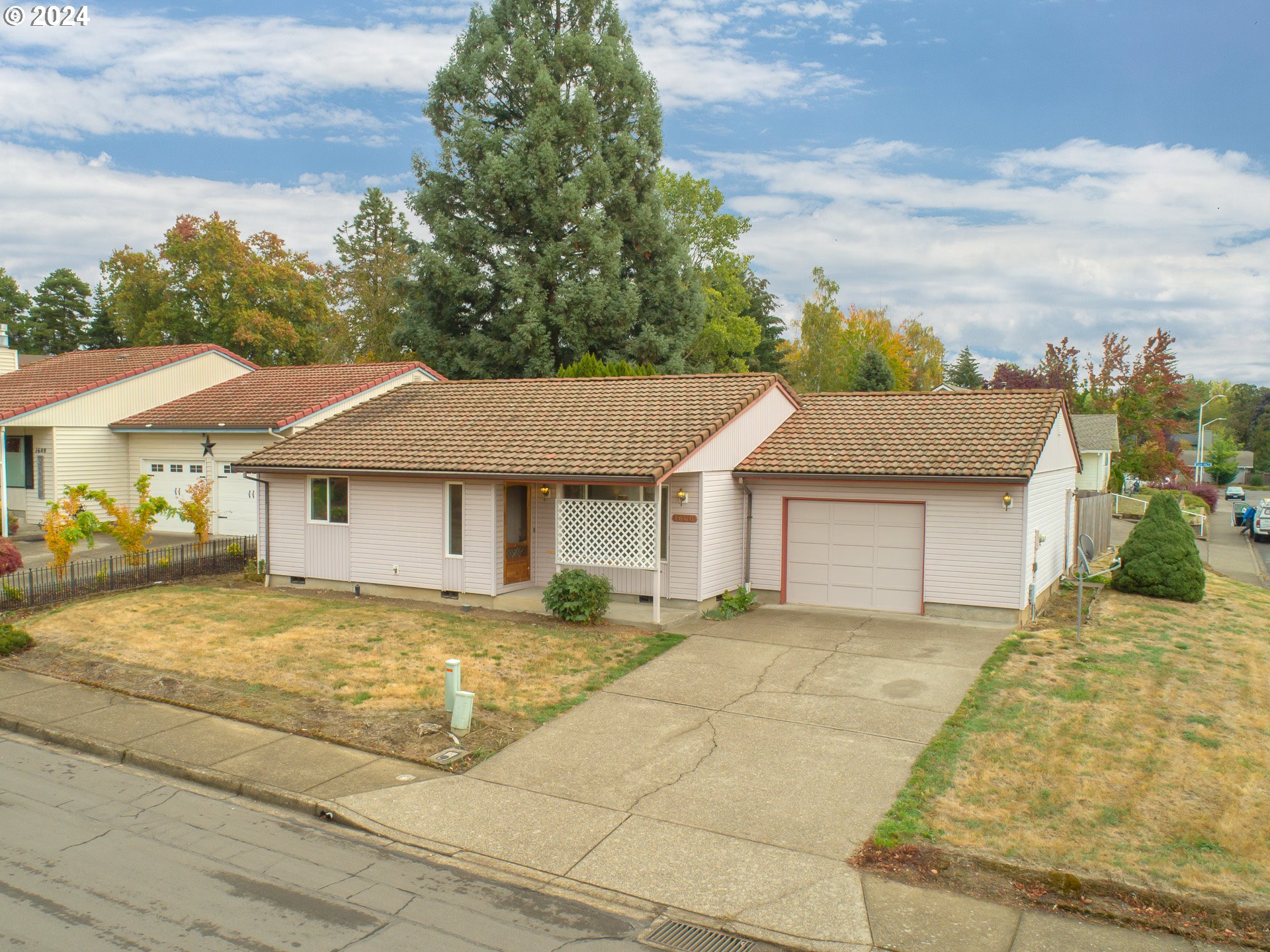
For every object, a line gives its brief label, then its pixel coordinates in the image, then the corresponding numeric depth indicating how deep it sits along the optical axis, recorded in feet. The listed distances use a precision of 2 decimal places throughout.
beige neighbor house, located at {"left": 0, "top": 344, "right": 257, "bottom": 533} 83.25
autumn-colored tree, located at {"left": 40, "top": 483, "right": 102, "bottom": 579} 55.26
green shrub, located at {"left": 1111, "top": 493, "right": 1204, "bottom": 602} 60.44
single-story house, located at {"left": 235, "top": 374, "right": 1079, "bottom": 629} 49.49
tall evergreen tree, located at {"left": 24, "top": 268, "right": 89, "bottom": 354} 205.77
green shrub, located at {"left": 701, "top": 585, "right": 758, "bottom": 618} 51.80
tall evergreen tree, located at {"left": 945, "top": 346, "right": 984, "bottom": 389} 237.86
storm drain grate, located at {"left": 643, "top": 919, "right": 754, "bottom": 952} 19.36
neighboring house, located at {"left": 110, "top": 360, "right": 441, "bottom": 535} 79.05
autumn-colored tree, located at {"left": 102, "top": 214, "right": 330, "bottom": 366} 144.56
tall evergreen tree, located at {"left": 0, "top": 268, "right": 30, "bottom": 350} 206.18
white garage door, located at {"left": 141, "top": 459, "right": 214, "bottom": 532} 83.97
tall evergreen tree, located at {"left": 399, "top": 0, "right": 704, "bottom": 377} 106.01
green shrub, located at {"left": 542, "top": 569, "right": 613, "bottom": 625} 48.49
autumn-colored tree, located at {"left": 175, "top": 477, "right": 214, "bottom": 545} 67.15
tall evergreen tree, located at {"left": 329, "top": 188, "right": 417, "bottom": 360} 161.58
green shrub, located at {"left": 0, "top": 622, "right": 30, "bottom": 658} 42.60
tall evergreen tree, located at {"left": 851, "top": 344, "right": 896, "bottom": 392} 138.00
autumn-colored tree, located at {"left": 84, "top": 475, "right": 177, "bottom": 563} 59.00
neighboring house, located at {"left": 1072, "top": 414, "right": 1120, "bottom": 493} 135.74
